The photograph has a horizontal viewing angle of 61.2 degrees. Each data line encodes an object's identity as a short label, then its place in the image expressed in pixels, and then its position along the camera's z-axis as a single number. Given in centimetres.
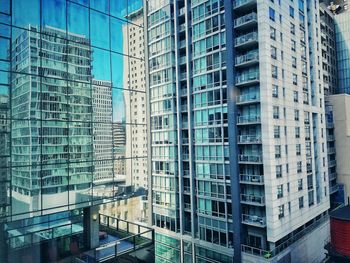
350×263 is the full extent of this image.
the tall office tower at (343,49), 5125
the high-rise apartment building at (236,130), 2936
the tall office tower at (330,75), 4259
